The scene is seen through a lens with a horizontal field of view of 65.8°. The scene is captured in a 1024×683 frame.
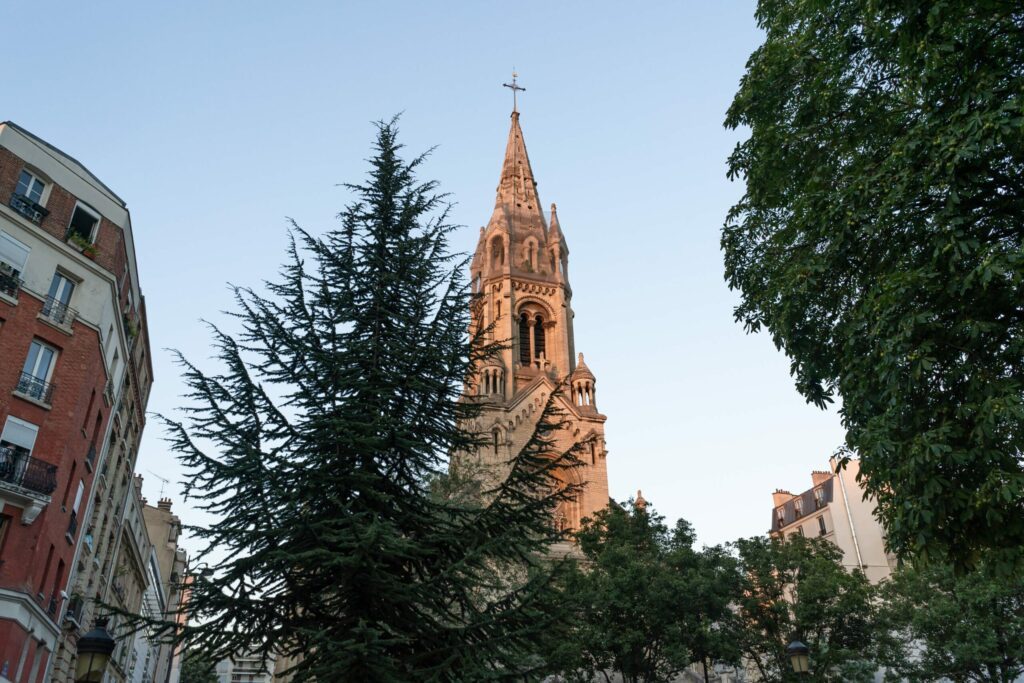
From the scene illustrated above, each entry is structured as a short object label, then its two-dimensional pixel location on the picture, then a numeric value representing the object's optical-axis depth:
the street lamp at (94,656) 12.91
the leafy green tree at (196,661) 10.62
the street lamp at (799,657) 17.64
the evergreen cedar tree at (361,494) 10.66
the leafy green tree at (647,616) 28.81
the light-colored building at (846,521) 47.66
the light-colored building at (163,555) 52.94
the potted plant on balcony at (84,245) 24.14
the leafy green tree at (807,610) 28.72
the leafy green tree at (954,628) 26.52
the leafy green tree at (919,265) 10.89
